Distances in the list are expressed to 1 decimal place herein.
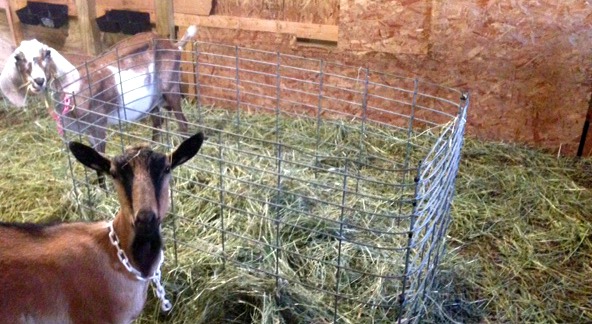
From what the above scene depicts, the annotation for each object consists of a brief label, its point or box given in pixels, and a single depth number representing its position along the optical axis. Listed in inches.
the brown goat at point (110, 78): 176.6
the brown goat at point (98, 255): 96.1
